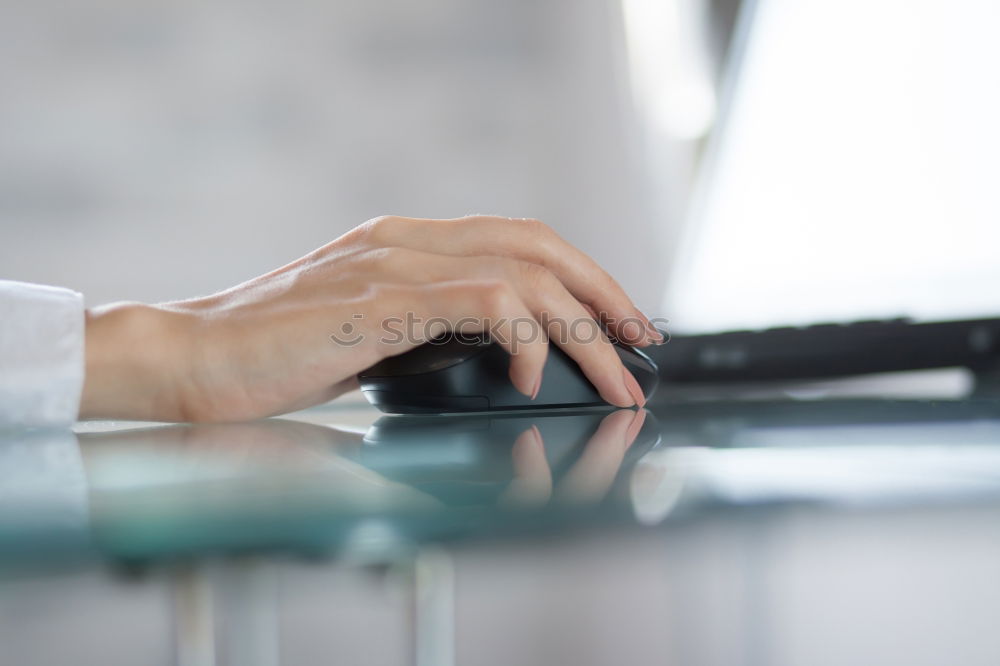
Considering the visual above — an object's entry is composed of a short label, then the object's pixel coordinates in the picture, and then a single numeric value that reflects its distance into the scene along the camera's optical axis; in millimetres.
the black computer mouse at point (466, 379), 532
